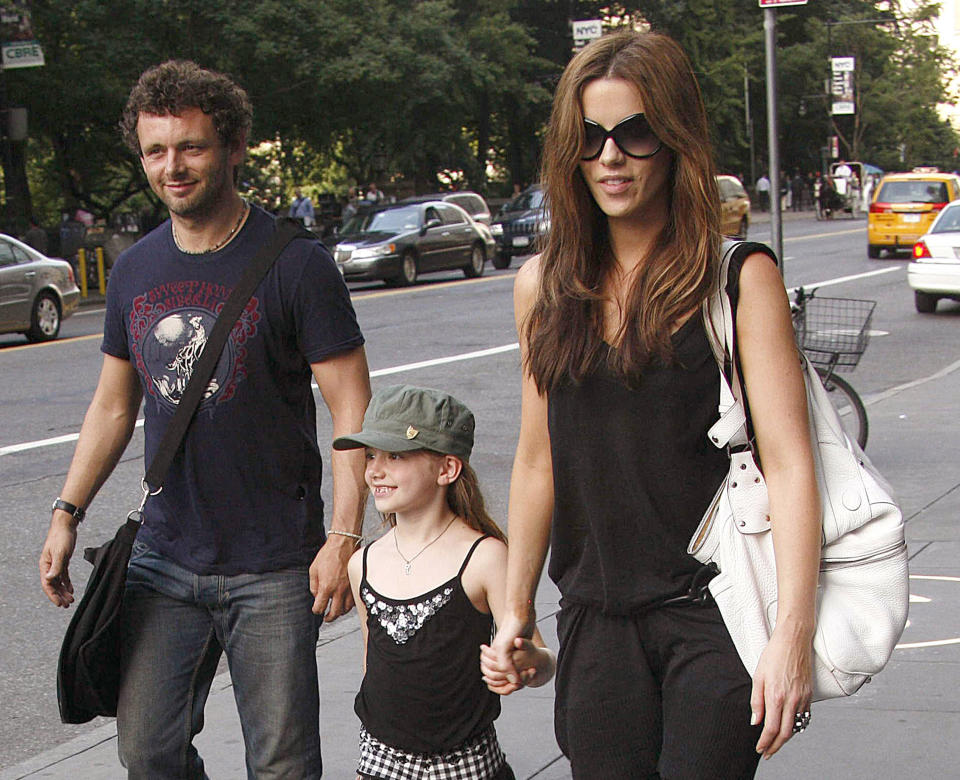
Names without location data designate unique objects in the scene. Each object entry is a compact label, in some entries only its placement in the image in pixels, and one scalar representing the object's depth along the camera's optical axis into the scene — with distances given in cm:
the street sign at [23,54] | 2488
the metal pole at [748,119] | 6279
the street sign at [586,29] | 3409
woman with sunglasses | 229
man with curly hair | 308
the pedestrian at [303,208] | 4006
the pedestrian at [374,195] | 4247
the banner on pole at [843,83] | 6053
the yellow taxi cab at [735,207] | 3284
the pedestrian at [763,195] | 5938
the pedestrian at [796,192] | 6488
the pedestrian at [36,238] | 2722
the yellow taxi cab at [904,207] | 2902
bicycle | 827
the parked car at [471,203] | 3247
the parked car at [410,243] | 2569
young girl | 293
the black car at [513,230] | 3042
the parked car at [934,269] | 1861
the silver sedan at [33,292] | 1777
